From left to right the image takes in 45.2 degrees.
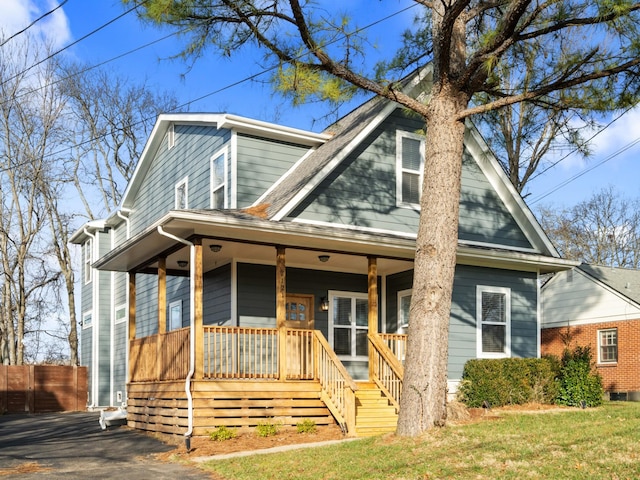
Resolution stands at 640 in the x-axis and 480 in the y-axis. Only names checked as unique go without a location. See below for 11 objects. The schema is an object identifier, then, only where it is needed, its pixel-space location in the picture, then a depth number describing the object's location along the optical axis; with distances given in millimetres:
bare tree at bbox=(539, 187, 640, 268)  41750
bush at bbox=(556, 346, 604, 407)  15883
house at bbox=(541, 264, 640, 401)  24562
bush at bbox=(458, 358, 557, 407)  15711
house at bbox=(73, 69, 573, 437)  13312
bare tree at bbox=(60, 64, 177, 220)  32844
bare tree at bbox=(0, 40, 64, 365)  29391
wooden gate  22688
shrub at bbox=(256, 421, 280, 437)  12836
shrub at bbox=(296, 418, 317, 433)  13242
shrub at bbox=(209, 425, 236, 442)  12484
